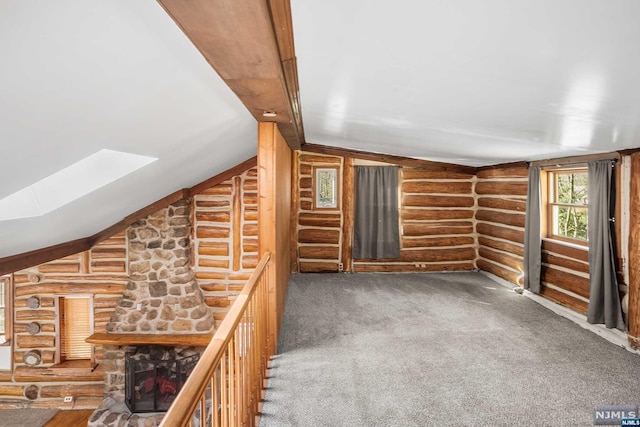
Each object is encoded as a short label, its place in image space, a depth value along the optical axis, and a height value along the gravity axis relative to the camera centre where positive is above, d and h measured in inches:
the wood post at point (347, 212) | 271.6 -3.3
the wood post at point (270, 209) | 142.3 -0.9
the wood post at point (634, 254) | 143.6 -17.0
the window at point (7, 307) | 273.0 -75.2
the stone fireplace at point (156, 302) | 260.7 -69.1
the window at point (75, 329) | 279.3 -92.8
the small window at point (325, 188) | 273.9 +14.4
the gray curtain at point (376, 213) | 272.2 -3.7
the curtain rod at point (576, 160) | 155.1 +23.5
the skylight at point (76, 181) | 137.8 +9.2
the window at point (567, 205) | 189.3 +2.5
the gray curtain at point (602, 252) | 154.0 -18.0
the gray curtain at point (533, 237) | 203.6 -15.6
